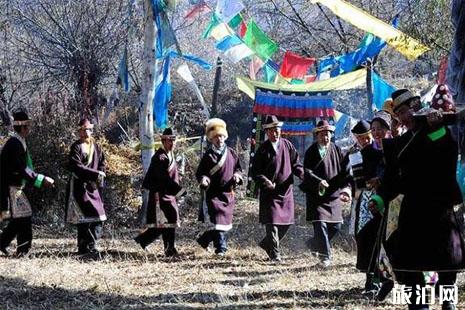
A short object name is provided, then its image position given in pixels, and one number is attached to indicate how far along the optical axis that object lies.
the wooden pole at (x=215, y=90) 10.92
